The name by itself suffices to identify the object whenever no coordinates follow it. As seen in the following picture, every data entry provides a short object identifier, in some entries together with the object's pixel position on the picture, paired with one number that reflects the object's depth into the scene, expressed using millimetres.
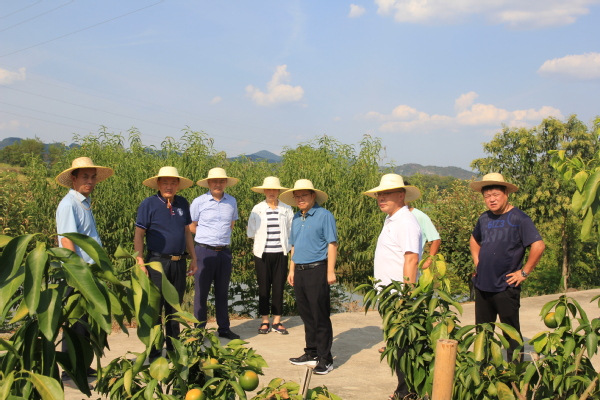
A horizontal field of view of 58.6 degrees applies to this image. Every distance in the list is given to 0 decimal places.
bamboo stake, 2152
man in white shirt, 4230
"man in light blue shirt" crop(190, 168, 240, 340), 5965
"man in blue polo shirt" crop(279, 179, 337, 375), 5035
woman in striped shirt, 6602
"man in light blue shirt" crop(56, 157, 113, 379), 4211
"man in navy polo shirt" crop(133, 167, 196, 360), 5109
